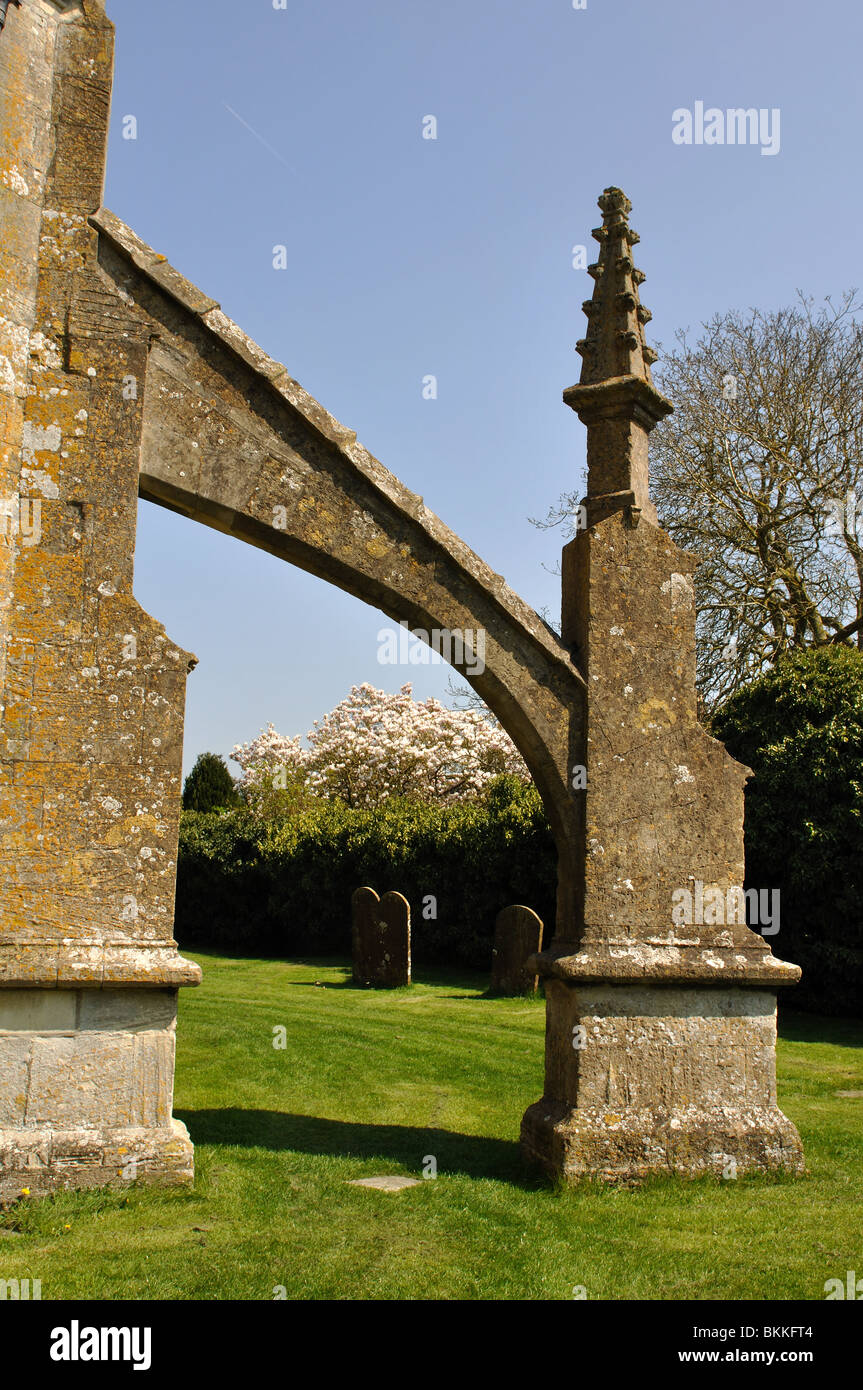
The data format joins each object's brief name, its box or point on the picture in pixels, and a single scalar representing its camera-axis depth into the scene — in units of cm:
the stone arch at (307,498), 551
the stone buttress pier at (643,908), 573
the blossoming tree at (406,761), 2323
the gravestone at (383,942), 1439
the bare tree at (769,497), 1764
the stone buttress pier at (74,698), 488
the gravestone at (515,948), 1343
